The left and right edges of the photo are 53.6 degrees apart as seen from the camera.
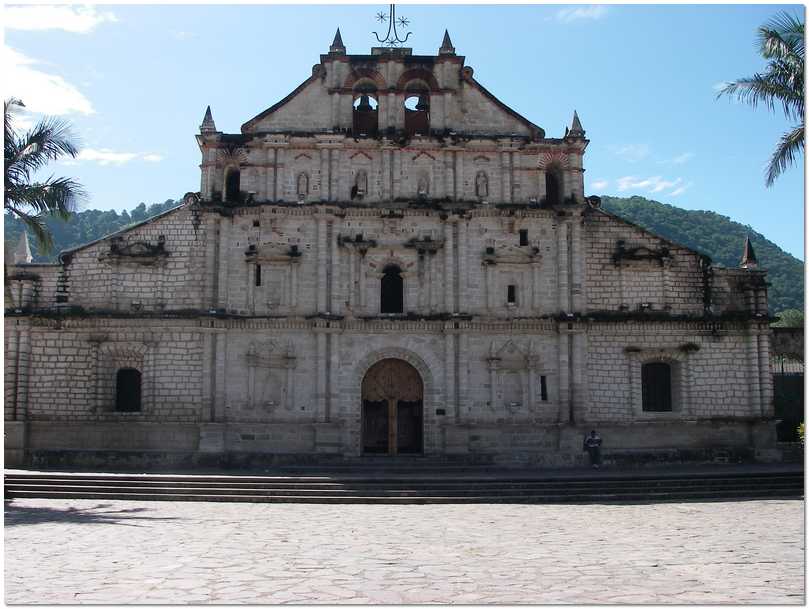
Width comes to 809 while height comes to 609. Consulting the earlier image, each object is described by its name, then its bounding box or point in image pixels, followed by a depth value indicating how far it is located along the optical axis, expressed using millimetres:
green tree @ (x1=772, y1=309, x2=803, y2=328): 60469
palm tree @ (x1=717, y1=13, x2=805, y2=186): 24016
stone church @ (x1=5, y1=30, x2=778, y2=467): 28797
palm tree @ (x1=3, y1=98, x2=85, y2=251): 24578
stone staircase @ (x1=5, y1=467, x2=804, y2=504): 23062
